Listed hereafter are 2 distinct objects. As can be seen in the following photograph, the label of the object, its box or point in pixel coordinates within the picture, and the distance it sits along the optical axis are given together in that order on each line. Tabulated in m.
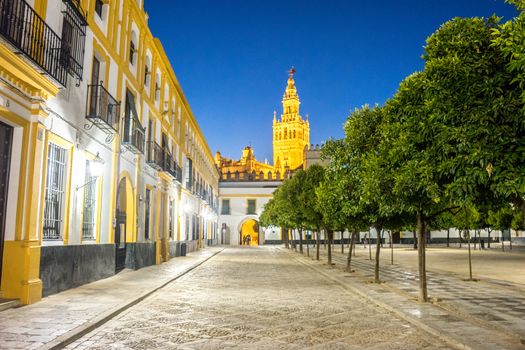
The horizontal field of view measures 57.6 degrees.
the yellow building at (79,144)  9.91
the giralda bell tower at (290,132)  143.75
